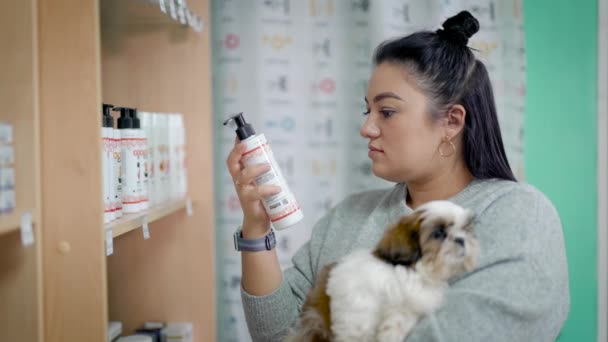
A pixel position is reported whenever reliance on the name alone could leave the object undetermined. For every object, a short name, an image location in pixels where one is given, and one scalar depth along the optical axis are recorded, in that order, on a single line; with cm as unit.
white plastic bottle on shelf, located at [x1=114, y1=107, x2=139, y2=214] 137
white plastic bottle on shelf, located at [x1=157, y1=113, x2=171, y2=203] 166
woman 114
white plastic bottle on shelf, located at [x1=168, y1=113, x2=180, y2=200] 174
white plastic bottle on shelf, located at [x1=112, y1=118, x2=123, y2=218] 131
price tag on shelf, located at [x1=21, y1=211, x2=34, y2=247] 98
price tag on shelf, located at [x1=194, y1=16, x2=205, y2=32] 181
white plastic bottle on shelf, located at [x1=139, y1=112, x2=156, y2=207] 155
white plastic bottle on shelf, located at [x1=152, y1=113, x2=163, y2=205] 161
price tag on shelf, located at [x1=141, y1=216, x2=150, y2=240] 141
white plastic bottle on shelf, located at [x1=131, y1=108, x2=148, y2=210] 141
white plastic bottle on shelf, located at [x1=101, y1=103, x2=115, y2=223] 125
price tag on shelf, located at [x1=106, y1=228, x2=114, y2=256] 117
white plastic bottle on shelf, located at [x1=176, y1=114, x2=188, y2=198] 181
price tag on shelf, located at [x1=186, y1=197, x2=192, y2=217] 184
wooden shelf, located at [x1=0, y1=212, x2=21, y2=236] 91
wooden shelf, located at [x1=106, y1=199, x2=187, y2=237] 125
